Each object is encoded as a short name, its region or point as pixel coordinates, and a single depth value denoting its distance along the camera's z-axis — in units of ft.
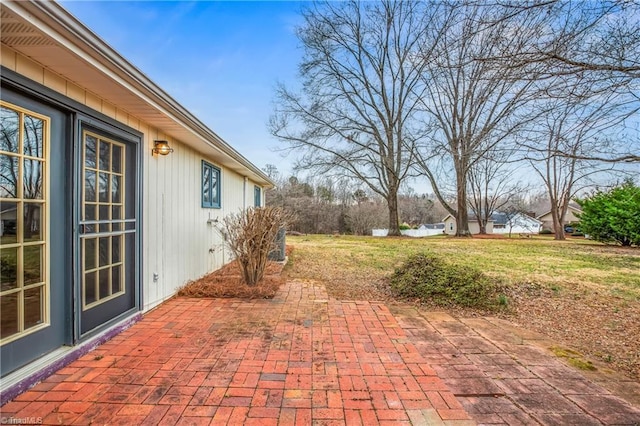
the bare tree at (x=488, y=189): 77.10
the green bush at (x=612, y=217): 42.27
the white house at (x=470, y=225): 124.43
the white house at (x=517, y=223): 109.17
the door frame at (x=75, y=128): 7.32
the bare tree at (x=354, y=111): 53.93
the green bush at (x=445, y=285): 15.14
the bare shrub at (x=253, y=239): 16.19
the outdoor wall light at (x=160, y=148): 13.72
